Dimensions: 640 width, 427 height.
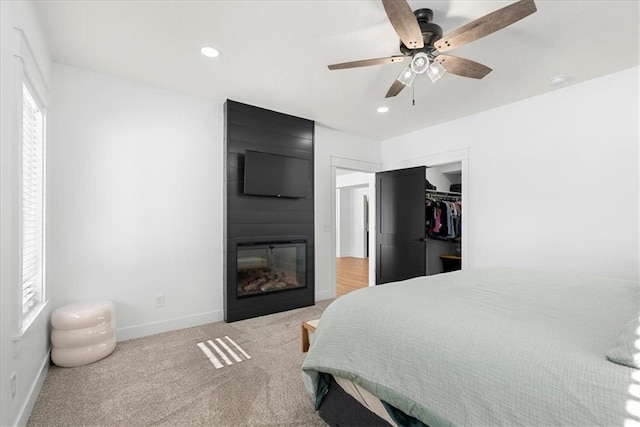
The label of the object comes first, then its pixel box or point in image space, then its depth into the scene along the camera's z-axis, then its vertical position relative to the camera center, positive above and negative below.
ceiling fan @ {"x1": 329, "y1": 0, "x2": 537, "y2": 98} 1.54 +1.07
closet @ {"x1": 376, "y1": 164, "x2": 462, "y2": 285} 4.20 -0.16
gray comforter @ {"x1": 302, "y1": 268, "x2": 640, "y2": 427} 0.83 -0.48
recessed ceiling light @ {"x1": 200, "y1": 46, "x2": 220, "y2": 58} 2.37 +1.35
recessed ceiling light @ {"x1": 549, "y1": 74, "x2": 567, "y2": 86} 2.78 +1.31
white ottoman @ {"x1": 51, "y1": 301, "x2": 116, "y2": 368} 2.32 -0.95
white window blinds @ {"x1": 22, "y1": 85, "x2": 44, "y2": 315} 2.02 +0.12
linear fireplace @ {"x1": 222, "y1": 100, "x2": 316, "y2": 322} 3.43 +0.00
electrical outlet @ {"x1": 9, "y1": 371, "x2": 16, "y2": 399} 1.52 -0.87
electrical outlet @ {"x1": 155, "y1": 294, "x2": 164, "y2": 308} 3.05 -0.87
